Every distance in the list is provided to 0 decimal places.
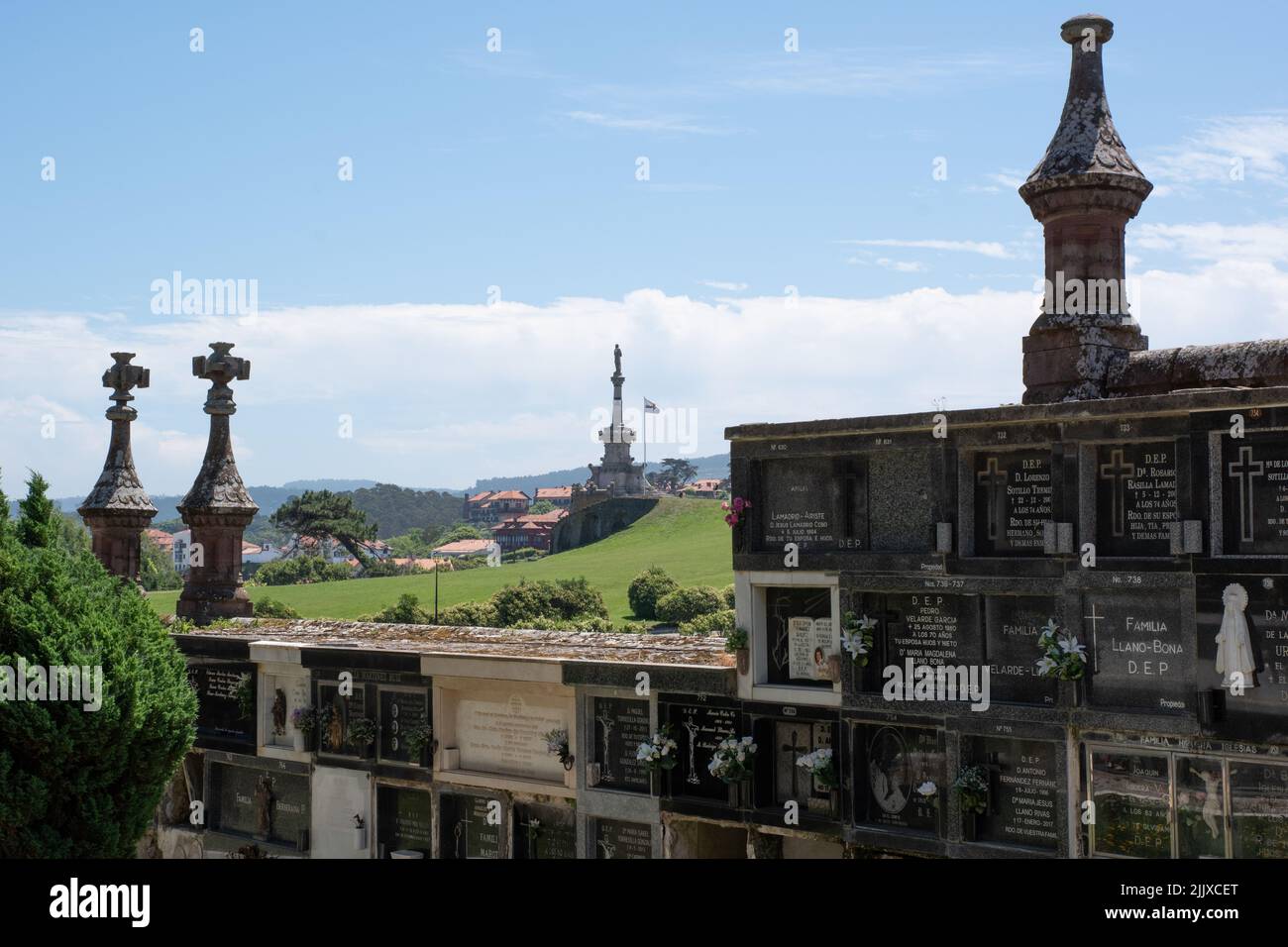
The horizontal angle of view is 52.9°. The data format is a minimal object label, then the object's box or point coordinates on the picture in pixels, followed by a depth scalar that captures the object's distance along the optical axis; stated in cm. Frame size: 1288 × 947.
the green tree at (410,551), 17575
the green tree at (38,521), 2228
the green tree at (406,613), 6575
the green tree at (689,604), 7125
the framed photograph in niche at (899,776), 1661
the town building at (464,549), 15220
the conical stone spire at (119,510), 2797
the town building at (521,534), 19100
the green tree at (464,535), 19144
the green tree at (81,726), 1911
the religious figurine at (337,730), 2259
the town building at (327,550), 11875
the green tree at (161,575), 9869
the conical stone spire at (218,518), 2783
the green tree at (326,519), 11275
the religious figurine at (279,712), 2373
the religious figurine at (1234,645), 1398
